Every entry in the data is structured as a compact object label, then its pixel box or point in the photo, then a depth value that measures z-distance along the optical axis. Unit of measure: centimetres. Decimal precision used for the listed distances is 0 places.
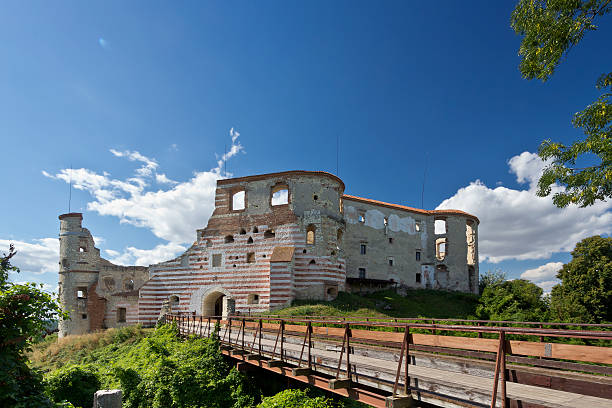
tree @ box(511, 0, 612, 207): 884
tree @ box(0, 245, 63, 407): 582
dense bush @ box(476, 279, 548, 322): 2284
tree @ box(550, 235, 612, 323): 2202
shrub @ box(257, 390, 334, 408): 960
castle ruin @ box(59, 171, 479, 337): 2589
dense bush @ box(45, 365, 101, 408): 1312
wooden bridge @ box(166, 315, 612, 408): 399
